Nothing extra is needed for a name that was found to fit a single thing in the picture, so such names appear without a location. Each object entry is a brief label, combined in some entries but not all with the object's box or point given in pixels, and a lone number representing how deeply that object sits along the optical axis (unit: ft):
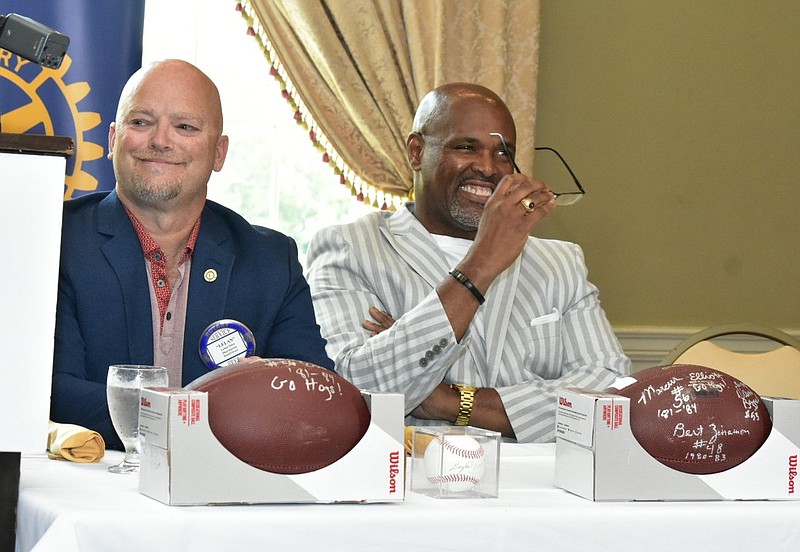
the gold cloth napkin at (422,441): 8.79
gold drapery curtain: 18.20
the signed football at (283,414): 8.32
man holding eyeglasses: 12.45
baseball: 8.63
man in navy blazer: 11.18
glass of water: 8.96
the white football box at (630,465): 8.68
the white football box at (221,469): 8.19
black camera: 8.84
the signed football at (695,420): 8.79
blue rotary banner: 16.63
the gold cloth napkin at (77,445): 9.12
